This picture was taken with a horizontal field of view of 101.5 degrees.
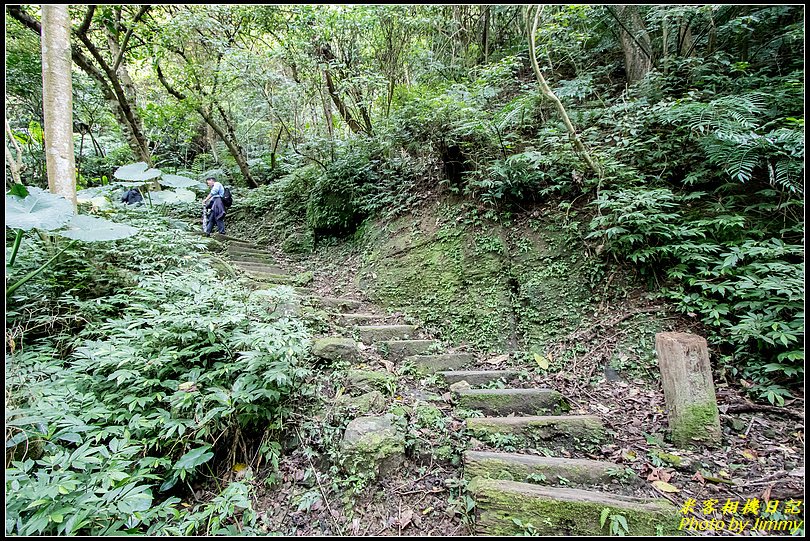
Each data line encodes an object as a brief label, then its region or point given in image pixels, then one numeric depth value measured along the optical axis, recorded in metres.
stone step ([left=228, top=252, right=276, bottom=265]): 7.10
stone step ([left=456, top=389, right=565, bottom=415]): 3.15
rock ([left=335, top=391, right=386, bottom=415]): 2.90
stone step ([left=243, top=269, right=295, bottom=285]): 5.82
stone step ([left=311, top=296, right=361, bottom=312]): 5.07
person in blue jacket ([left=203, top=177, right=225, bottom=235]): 8.14
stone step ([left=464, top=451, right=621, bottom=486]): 2.38
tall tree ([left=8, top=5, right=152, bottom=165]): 6.05
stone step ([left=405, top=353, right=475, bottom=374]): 3.88
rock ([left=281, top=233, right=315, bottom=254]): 8.26
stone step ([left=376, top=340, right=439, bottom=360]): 4.13
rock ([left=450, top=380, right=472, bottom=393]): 3.47
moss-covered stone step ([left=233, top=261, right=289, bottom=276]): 6.45
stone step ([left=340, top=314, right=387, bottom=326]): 4.69
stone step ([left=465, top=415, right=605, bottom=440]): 2.79
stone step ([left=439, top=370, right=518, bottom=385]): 3.66
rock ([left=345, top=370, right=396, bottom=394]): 3.23
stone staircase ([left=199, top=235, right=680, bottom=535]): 2.02
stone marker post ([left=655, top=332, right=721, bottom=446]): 2.69
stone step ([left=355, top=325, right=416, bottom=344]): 4.34
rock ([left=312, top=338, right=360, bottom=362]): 3.53
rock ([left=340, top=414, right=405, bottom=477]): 2.46
